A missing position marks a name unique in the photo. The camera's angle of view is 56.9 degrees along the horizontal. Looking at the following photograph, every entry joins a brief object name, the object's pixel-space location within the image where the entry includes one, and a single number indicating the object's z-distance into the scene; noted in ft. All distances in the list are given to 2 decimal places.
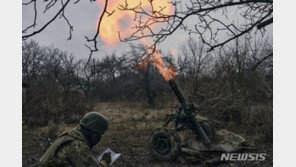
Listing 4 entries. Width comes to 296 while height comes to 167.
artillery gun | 22.79
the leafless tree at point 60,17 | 8.31
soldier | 12.02
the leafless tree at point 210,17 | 13.98
